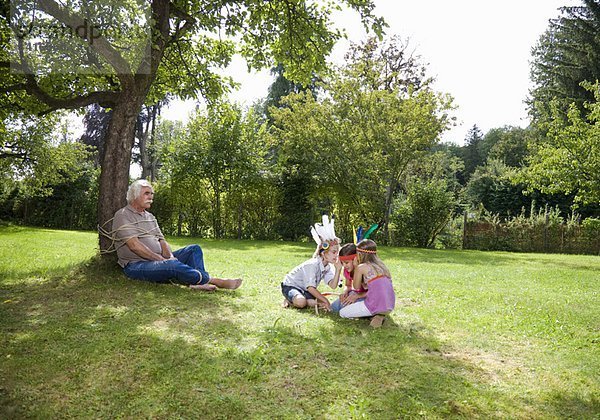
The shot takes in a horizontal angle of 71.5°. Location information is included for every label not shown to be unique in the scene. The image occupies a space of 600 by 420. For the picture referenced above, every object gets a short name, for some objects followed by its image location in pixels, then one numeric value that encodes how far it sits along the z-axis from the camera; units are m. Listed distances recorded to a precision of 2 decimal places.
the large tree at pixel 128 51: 6.63
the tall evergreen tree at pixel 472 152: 57.97
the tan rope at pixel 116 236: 5.92
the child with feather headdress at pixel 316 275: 5.41
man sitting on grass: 5.96
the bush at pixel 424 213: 19.25
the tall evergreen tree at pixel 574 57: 29.50
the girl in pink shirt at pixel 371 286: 4.88
